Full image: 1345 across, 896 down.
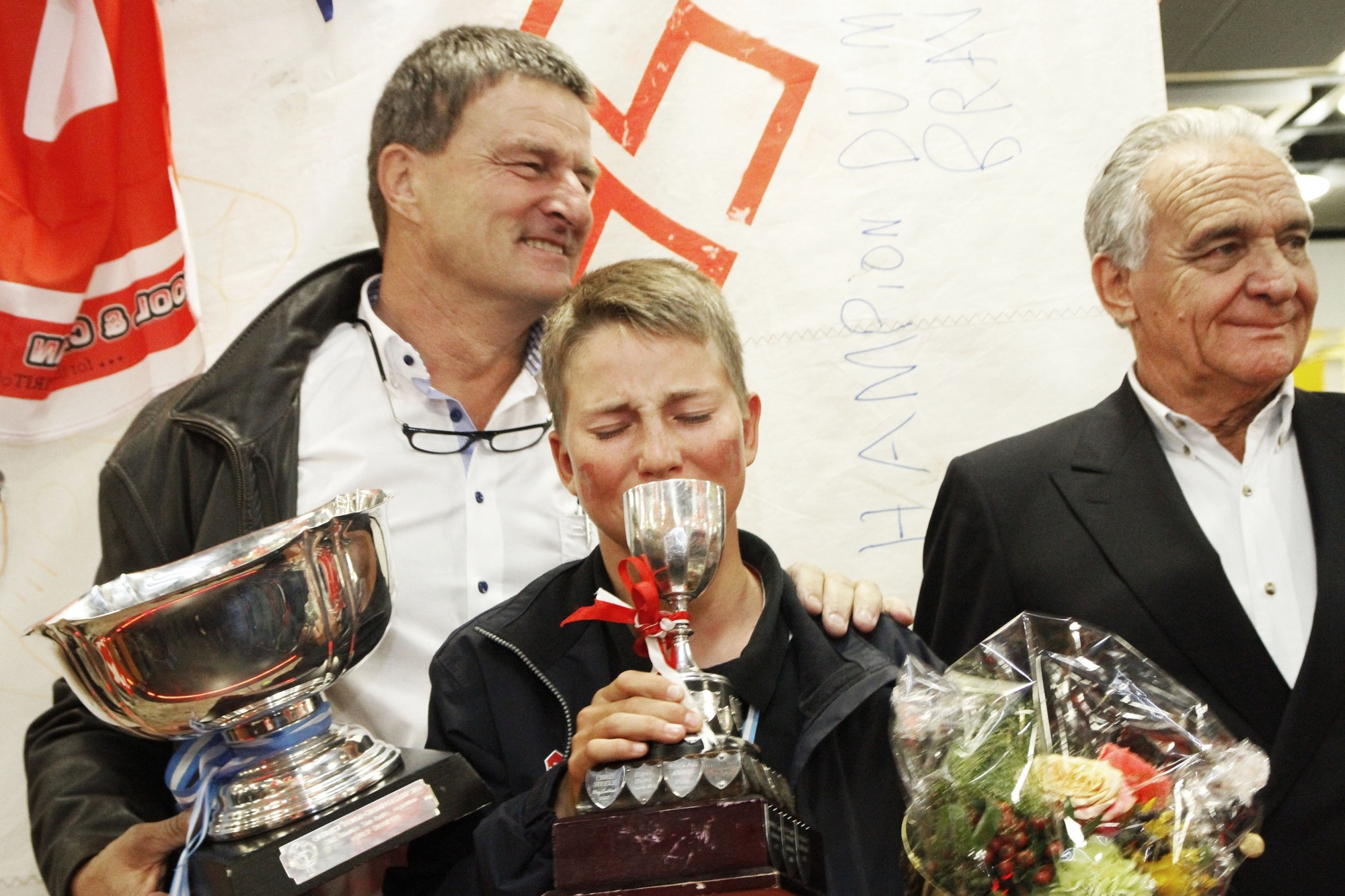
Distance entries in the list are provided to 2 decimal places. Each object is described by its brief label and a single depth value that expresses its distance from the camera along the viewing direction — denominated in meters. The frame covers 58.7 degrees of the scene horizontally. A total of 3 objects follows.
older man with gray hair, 1.67
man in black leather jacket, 1.78
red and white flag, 2.42
